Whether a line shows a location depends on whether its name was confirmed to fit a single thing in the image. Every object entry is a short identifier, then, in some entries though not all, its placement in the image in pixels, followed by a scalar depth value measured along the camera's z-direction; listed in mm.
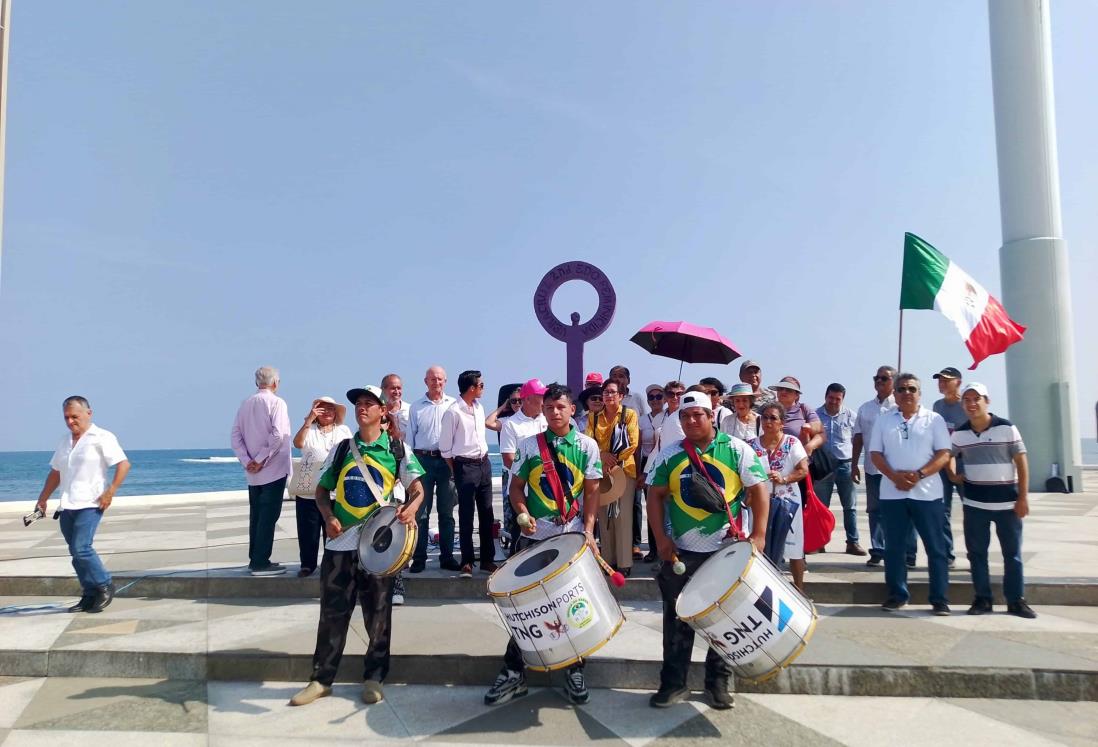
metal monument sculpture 11141
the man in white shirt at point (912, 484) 5355
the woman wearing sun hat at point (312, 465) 6051
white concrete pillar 16344
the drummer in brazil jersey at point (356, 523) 4109
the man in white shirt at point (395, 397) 6787
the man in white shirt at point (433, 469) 6484
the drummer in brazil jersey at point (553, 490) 4059
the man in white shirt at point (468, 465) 6410
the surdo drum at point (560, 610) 3455
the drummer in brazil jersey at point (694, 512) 3871
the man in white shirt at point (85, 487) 5527
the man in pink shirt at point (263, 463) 6453
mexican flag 7586
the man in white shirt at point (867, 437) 6699
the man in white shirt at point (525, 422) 6172
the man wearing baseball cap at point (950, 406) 6422
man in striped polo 5223
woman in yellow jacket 6039
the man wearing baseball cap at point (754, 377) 6535
